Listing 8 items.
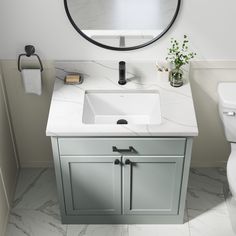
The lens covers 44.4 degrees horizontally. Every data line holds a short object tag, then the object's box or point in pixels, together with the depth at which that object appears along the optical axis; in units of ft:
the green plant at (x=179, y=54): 5.35
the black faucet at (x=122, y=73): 5.34
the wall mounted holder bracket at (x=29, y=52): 5.39
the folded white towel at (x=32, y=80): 5.48
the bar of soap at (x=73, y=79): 5.50
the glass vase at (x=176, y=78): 5.45
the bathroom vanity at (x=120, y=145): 4.83
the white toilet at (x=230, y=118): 5.35
